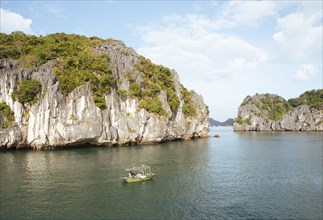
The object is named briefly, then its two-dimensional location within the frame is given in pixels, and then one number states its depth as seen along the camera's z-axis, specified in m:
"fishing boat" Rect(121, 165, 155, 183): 30.88
